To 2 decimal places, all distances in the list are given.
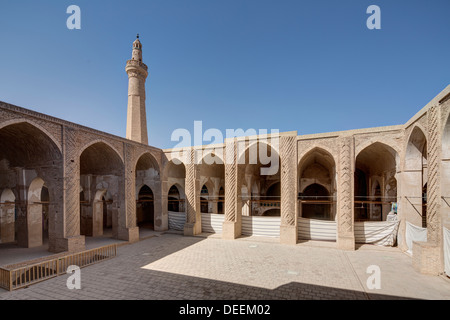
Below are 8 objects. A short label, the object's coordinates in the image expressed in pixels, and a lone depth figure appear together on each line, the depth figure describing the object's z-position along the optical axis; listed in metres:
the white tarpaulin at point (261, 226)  12.00
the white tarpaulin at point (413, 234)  8.35
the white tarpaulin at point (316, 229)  11.21
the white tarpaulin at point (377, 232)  10.38
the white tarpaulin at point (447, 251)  6.58
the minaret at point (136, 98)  19.08
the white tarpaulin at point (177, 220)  14.37
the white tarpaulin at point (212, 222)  13.38
